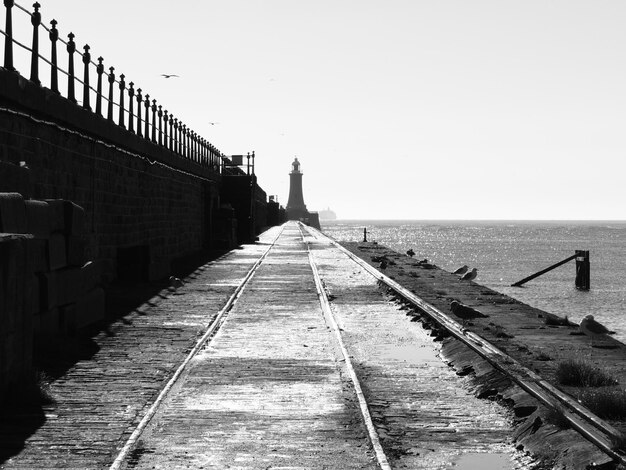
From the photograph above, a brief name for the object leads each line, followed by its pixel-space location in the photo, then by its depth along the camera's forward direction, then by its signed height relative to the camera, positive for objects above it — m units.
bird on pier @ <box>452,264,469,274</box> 51.38 -2.80
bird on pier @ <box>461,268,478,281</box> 42.84 -2.55
